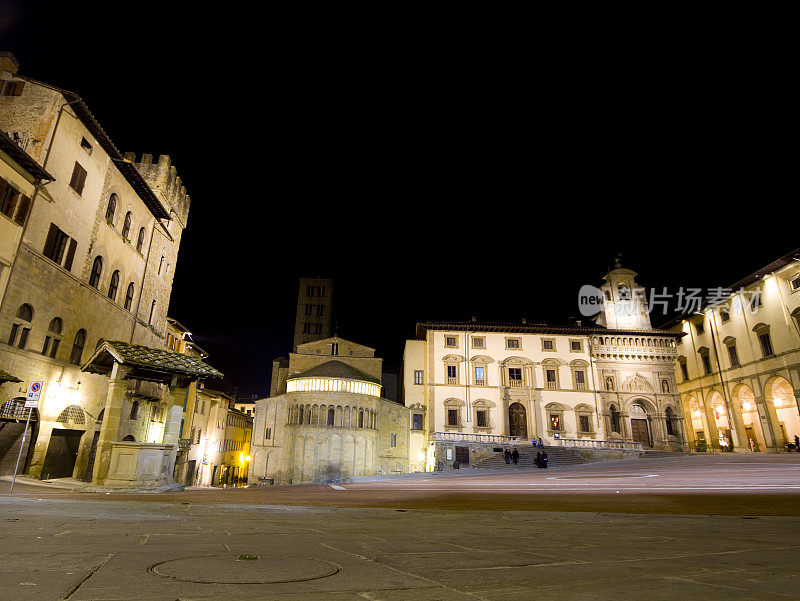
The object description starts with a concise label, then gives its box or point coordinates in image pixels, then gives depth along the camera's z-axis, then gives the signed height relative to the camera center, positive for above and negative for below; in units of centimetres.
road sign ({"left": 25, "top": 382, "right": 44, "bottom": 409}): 1157 +122
